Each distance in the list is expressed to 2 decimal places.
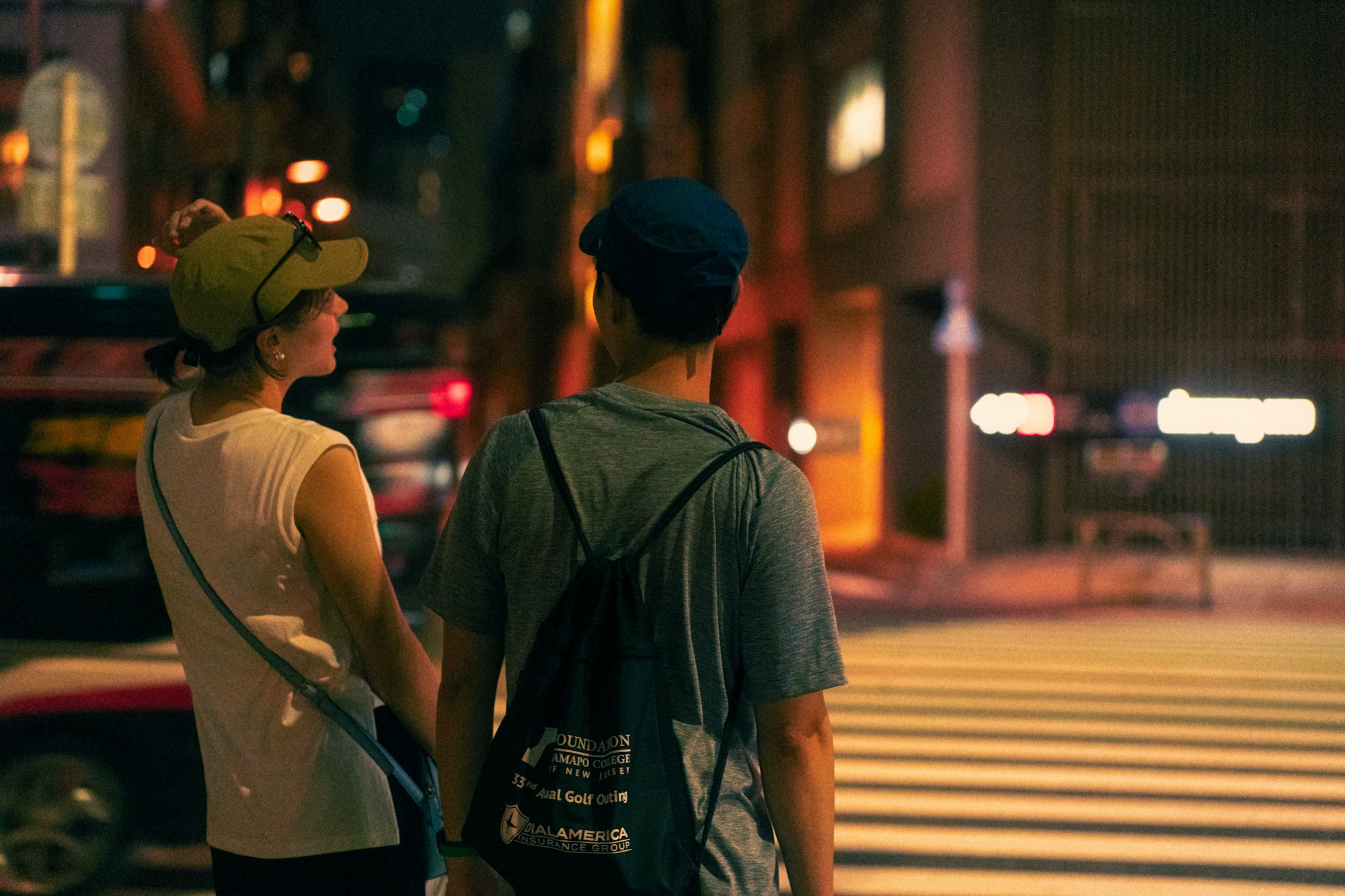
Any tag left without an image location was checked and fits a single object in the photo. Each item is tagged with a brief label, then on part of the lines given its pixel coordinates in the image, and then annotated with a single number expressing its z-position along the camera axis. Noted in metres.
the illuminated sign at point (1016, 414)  20.81
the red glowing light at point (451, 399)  8.22
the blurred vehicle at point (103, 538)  4.76
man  2.03
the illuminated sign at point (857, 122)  25.39
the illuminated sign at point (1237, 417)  20.34
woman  2.27
